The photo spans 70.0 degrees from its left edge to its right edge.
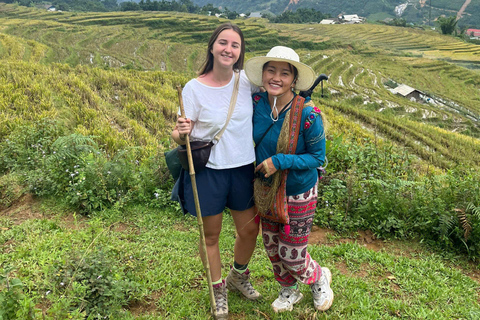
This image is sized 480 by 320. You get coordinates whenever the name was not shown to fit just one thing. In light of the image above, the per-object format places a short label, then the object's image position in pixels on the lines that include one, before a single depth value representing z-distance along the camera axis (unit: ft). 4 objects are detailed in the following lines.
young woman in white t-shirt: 7.16
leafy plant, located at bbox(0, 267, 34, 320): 6.06
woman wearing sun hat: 7.14
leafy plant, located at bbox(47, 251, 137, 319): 7.36
